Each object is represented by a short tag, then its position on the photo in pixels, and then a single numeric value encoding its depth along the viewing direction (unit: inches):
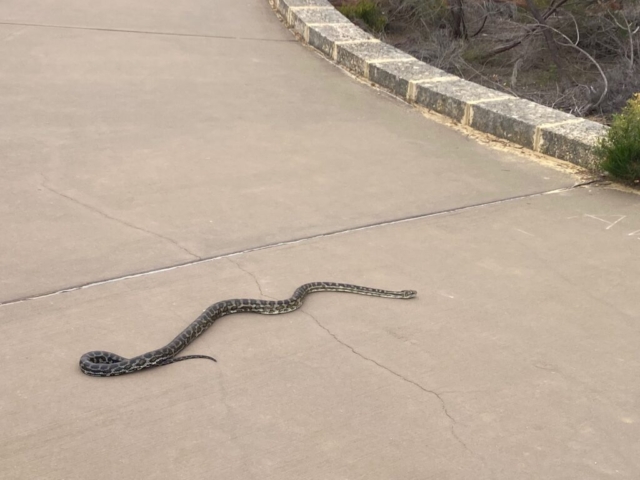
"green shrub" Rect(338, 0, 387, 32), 646.5
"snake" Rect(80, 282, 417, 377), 211.3
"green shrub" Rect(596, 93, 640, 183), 343.9
